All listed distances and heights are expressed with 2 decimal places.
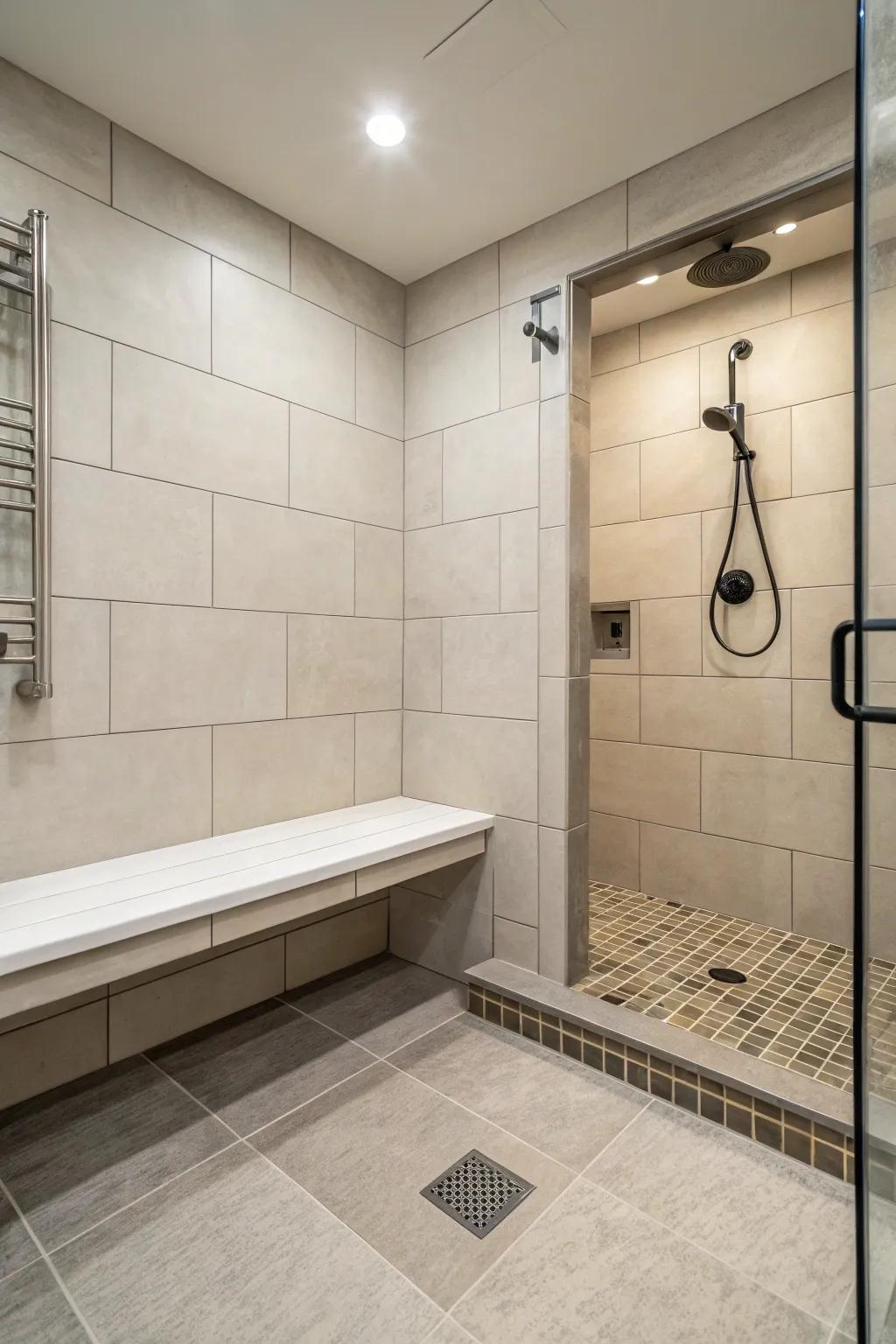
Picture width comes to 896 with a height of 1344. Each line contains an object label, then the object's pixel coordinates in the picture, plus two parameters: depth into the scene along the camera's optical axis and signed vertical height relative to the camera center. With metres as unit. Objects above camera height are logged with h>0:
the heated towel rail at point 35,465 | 1.75 +0.50
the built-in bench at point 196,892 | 1.49 -0.57
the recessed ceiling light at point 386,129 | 1.98 +1.53
